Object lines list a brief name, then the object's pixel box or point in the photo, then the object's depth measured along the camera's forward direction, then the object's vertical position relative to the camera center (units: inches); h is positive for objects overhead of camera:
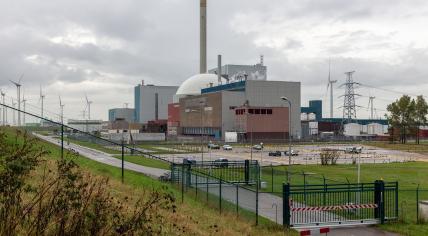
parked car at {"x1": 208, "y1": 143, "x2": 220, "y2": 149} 4153.5 -199.6
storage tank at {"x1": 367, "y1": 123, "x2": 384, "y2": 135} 5349.4 -74.8
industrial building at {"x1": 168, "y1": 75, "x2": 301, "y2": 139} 5492.1 +179.4
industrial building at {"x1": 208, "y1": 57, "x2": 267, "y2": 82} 7066.9 +709.9
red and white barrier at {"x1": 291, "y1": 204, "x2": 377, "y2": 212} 749.9 -134.6
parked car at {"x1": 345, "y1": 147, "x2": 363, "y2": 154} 3200.1 -199.1
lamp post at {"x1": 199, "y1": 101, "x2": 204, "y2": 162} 6151.6 +244.9
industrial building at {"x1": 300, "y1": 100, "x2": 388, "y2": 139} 6937.5 -35.2
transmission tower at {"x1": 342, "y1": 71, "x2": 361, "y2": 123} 7229.3 +396.8
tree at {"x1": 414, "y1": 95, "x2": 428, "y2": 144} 5585.6 +141.8
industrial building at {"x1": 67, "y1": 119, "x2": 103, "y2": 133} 6911.9 -21.1
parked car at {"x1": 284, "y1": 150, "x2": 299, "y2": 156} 3282.5 -203.3
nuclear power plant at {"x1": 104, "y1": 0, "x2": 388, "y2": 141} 5492.1 +165.8
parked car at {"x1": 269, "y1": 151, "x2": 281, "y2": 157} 3236.0 -205.5
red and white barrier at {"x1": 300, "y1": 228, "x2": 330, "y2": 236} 551.4 -125.7
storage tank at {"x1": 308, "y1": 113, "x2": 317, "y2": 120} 7585.6 +120.8
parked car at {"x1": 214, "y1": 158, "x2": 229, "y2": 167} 1599.4 -135.4
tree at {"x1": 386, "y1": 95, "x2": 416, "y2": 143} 5543.8 +105.9
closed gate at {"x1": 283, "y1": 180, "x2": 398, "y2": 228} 763.4 -159.9
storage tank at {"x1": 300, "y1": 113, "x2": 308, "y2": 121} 7569.9 +105.2
